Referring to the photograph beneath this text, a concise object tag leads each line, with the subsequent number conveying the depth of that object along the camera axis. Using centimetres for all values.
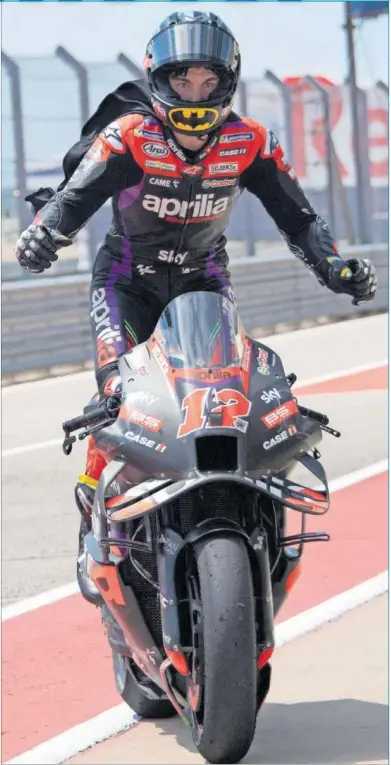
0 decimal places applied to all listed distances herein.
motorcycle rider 1030
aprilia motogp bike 891
